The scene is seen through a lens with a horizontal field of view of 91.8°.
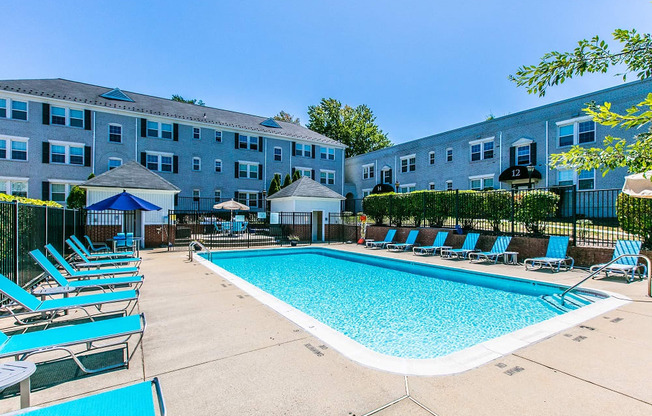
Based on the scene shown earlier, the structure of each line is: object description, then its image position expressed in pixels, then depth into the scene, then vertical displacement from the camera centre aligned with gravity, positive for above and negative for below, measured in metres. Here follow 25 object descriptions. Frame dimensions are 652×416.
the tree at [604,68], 1.95 +0.91
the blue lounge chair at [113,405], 1.77 -1.19
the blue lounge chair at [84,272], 6.78 -1.45
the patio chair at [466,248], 12.76 -1.75
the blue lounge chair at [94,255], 9.55 -1.48
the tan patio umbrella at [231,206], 20.98 +0.02
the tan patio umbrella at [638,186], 6.73 +0.41
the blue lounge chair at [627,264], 8.18 -1.58
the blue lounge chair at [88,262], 8.06 -1.48
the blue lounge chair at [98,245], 13.83 -1.79
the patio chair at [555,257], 10.01 -1.67
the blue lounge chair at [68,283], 5.50 -1.36
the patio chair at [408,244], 15.65 -1.87
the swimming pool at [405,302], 5.26 -2.30
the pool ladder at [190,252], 12.06 -1.77
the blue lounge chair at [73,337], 2.86 -1.32
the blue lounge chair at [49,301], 4.00 -1.37
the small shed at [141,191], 16.06 +0.80
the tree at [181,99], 49.42 +17.18
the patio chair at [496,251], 11.71 -1.71
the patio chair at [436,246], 14.13 -1.79
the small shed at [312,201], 20.25 +0.34
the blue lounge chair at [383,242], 17.02 -1.94
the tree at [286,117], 51.82 +14.93
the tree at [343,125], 46.66 +12.07
